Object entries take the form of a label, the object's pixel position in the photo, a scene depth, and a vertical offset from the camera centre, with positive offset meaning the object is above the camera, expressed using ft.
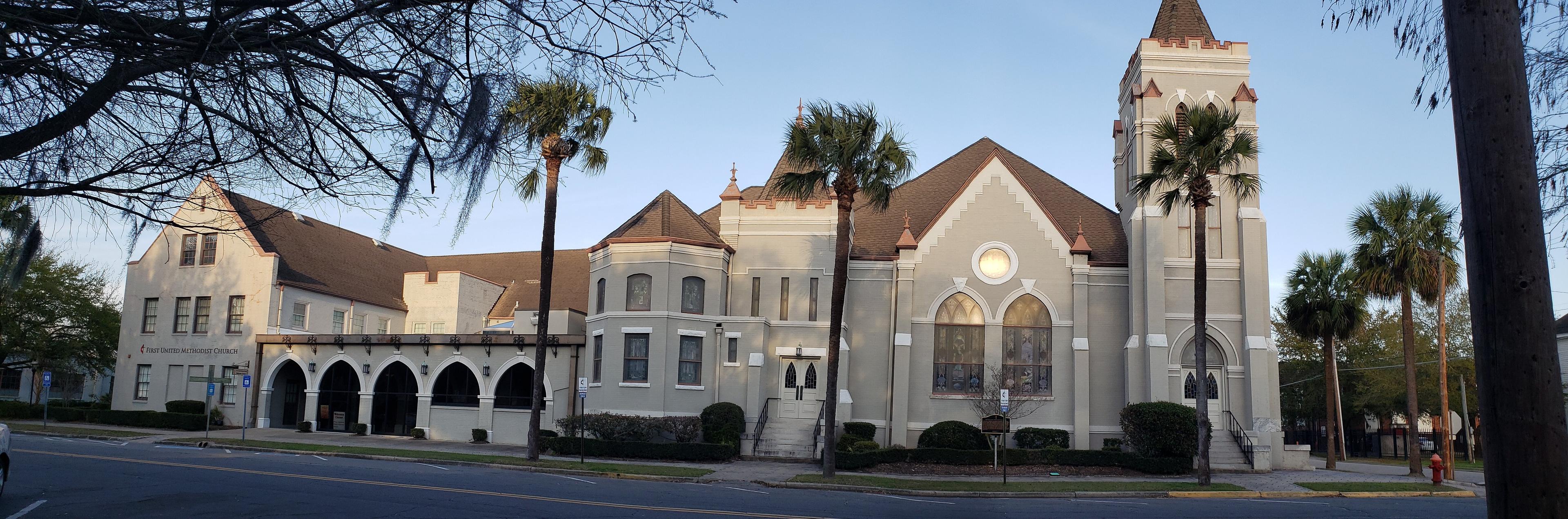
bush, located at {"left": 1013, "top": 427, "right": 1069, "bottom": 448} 114.21 -4.06
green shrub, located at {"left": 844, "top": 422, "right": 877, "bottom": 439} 113.09 -3.57
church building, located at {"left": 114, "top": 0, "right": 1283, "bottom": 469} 114.52 +9.14
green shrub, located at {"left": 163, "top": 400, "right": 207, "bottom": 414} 139.33 -3.57
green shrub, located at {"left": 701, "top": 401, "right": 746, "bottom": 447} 108.68 -3.17
